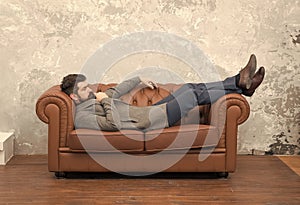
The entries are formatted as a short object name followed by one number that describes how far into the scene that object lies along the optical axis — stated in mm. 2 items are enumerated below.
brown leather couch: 4605
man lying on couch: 4730
